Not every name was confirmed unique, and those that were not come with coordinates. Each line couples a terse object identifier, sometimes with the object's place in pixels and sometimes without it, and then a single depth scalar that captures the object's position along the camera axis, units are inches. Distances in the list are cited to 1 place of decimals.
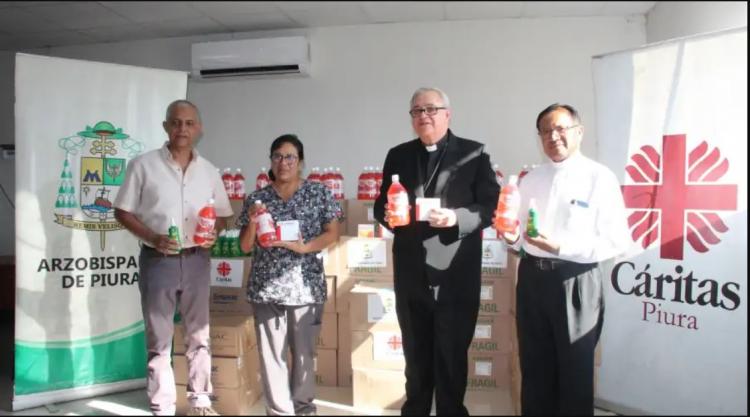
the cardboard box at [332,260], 104.3
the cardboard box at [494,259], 95.3
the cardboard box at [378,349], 92.5
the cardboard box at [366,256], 102.0
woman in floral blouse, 75.7
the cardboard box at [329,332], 107.8
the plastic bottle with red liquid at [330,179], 126.9
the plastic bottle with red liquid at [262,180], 130.0
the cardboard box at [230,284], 107.0
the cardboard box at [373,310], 93.0
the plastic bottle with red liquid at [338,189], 125.6
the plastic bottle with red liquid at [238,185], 133.7
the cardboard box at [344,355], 108.0
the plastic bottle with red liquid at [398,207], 67.0
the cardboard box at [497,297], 94.5
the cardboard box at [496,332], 94.6
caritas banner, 79.4
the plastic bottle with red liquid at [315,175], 135.0
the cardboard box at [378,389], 93.2
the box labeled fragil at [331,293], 106.0
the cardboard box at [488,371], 95.0
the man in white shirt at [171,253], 78.9
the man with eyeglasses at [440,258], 68.6
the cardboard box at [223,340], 90.5
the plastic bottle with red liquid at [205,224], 75.1
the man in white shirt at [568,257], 62.4
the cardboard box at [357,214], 112.5
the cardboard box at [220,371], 90.2
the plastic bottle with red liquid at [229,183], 133.3
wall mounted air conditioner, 149.3
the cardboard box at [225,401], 90.0
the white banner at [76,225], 95.7
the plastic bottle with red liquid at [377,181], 122.6
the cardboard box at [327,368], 108.7
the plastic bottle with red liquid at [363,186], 122.6
